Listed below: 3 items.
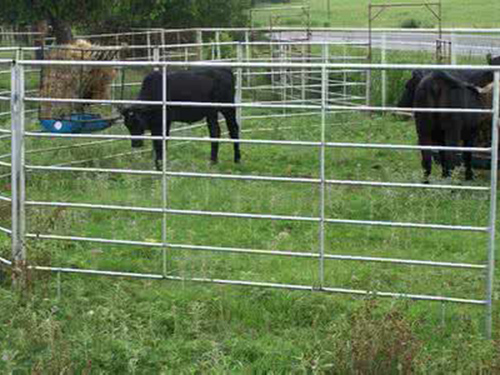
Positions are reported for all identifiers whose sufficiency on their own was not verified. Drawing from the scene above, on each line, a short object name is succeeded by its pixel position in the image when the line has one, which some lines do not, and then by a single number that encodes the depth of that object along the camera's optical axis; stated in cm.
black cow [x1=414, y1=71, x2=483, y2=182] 1059
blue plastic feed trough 1278
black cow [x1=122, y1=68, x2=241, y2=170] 1217
